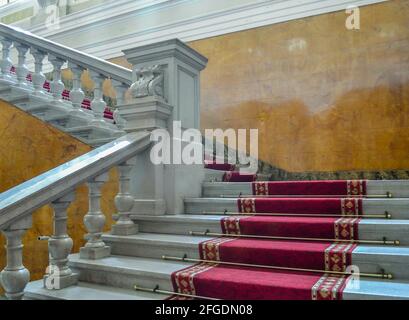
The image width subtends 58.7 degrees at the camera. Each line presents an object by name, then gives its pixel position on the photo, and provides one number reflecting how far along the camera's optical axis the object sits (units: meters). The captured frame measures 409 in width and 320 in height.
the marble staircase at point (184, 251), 1.86
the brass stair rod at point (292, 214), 2.36
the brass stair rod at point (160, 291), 1.99
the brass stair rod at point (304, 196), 2.57
